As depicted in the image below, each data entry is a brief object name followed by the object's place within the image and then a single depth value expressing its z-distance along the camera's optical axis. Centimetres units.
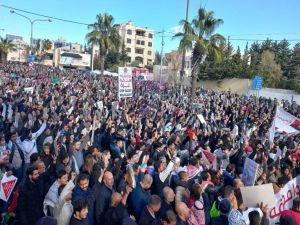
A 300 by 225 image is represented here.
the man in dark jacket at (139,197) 321
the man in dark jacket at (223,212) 289
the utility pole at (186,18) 1454
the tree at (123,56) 4947
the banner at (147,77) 2465
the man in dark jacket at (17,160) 450
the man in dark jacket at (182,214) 273
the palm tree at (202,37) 1420
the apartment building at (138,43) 6384
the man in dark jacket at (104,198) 300
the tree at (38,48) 6362
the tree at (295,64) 3510
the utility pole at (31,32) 2611
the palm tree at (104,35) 2179
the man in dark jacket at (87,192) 293
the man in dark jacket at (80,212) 256
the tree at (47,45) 6358
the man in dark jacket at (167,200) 297
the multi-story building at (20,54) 6928
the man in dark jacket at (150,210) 280
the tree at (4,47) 4687
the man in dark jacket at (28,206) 316
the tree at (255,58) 3323
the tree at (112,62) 4841
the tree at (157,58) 7016
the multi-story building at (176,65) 3407
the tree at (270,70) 3177
